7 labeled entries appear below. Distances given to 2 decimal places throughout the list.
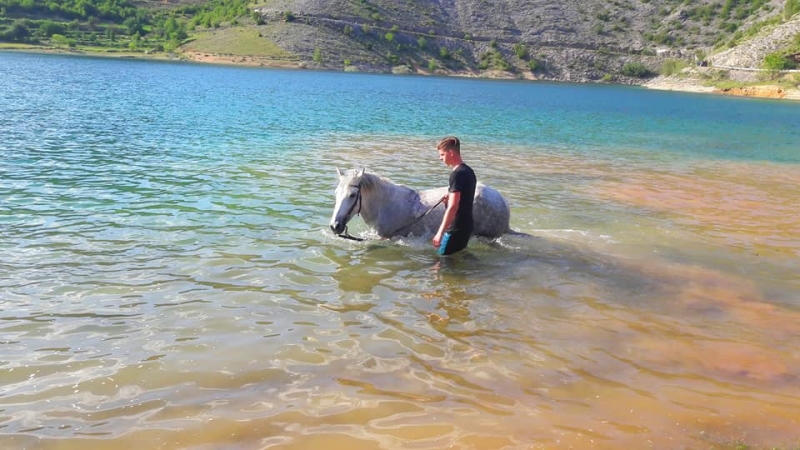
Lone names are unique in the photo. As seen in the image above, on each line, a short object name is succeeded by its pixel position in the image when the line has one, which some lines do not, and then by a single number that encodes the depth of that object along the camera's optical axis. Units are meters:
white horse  11.57
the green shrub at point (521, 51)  191.50
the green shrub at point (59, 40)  154.23
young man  10.14
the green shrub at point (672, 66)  177.12
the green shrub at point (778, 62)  125.25
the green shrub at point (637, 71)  188.50
